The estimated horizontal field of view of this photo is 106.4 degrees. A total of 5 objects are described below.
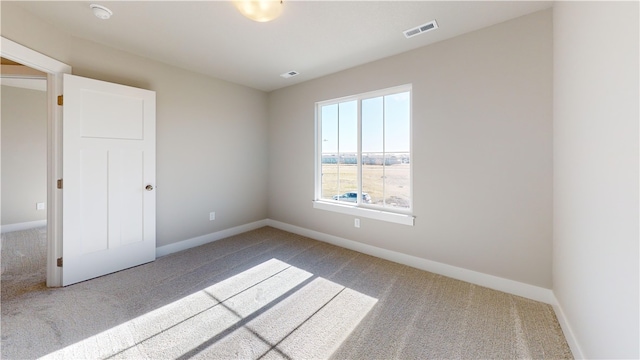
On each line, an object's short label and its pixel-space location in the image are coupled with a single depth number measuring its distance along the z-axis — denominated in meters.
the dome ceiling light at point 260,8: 1.74
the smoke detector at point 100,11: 2.06
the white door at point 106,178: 2.45
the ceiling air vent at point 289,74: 3.59
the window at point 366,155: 3.07
